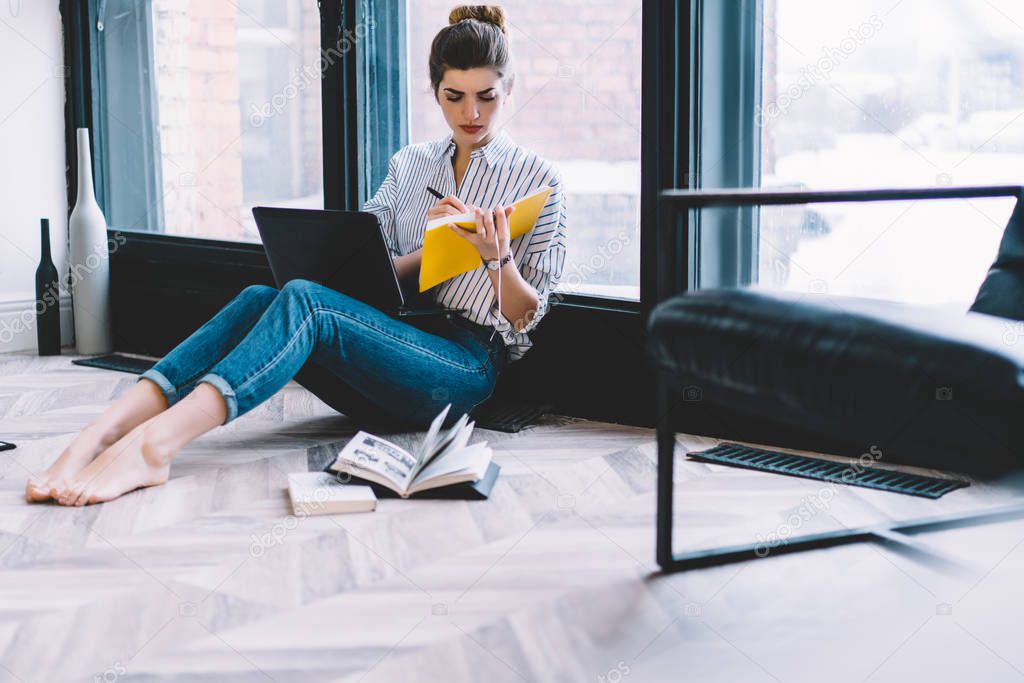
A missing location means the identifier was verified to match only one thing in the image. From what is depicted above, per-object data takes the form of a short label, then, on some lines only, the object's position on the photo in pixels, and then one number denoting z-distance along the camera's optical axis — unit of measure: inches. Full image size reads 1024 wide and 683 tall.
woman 86.3
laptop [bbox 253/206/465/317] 95.0
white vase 145.9
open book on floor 85.4
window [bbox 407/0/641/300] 109.3
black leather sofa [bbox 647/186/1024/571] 50.0
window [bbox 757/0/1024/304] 89.9
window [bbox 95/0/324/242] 137.3
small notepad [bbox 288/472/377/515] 82.3
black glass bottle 148.6
